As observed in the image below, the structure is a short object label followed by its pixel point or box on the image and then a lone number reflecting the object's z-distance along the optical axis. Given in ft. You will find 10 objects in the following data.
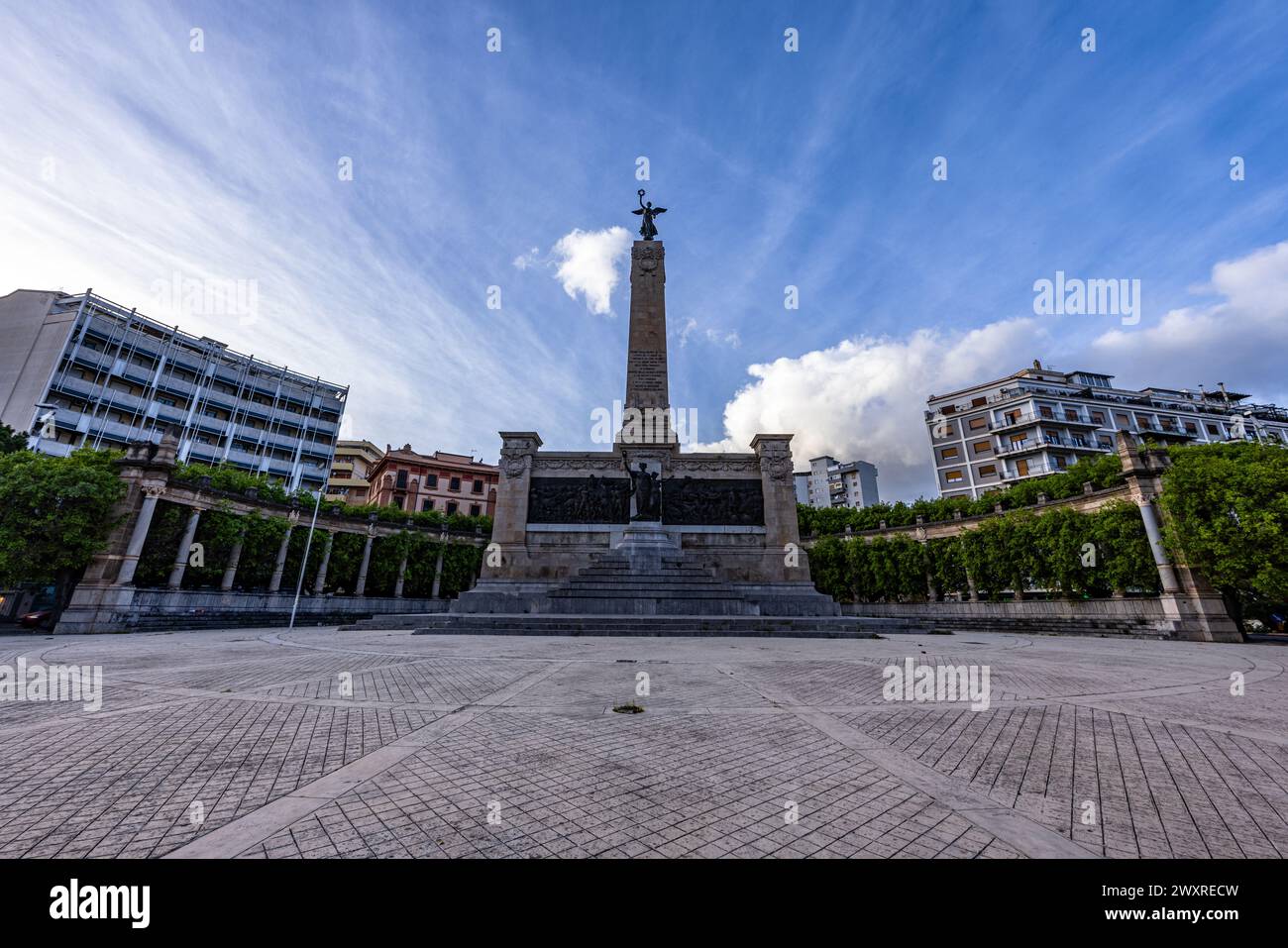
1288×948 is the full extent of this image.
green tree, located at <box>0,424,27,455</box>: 91.66
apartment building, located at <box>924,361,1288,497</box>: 190.60
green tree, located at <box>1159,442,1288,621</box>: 61.21
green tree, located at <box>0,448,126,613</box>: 65.41
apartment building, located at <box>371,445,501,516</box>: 199.41
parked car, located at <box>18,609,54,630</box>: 70.95
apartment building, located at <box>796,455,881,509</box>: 366.84
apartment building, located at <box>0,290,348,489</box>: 141.59
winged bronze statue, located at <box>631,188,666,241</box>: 109.81
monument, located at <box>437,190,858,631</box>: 76.79
